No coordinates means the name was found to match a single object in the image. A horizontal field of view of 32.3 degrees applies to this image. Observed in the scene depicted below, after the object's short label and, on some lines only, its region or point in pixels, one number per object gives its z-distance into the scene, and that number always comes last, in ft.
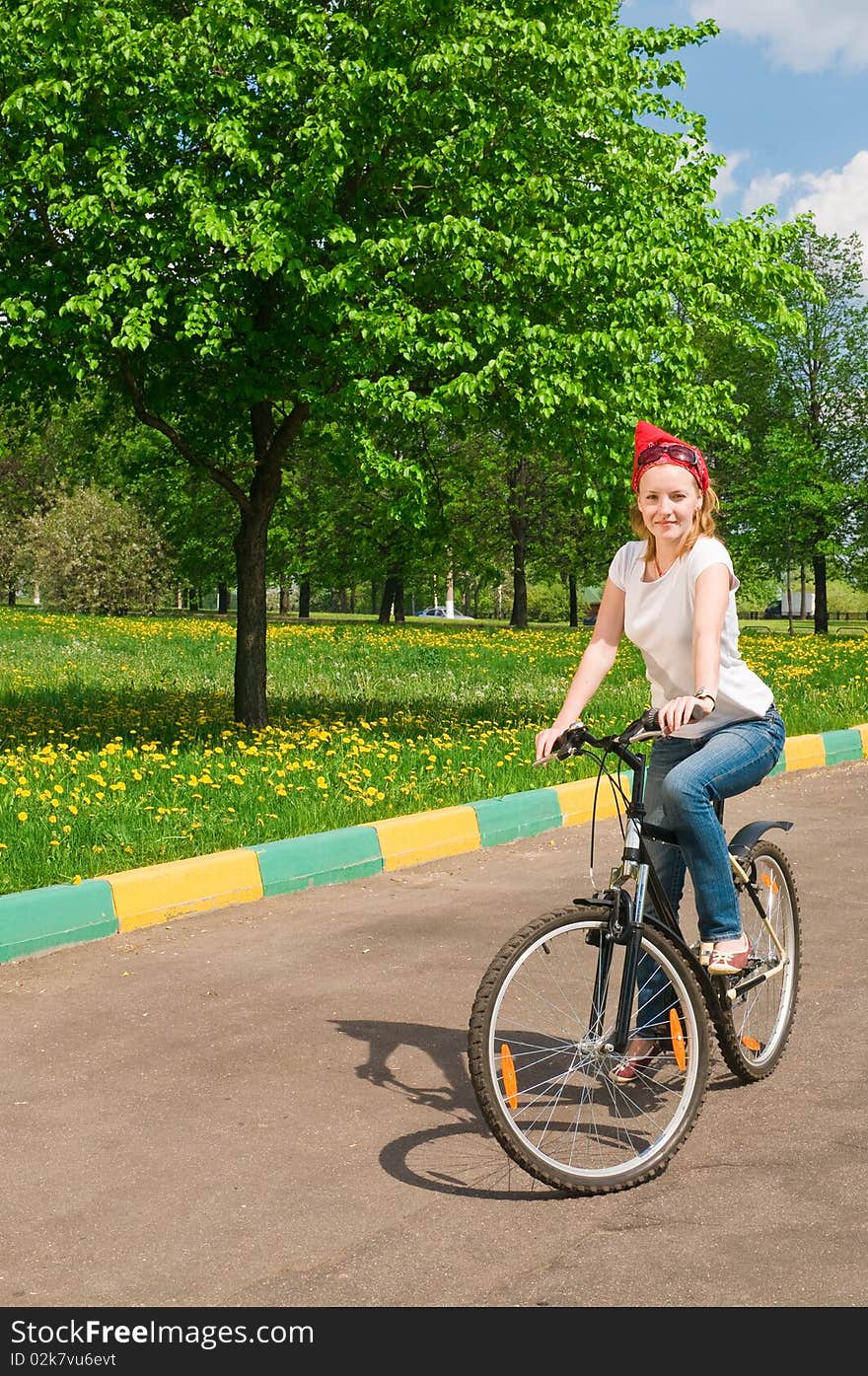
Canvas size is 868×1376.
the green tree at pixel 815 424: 131.13
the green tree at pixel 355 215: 32.22
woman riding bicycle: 12.76
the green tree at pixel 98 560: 148.97
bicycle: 11.60
